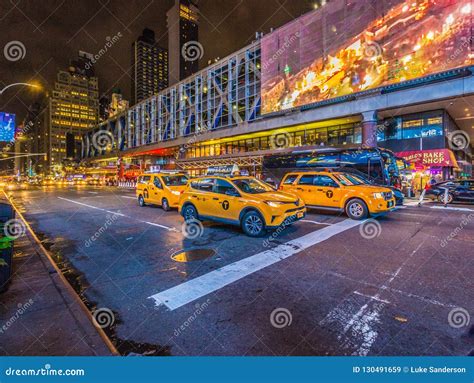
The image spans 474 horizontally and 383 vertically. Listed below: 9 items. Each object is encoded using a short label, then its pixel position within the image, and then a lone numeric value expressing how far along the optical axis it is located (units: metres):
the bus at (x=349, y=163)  15.95
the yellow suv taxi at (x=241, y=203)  6.89
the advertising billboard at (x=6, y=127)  13.78
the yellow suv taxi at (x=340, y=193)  9.15
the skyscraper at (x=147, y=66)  164.25
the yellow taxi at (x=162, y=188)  12.09
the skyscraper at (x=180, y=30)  87.06
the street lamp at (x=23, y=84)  14.73
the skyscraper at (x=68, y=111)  123.19
